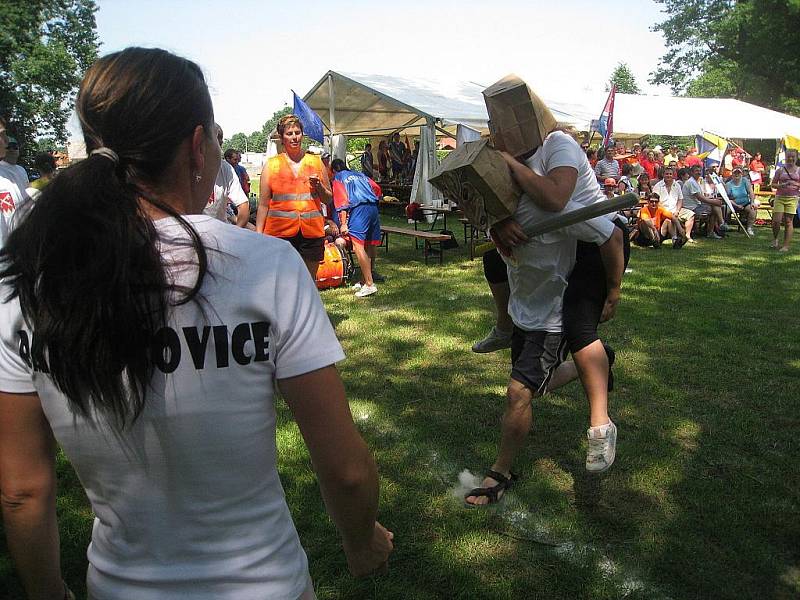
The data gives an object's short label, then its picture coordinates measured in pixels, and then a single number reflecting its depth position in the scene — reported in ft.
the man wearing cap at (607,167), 51.06
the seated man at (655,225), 38.68
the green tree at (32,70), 131.95
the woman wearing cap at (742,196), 45.57
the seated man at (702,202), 42.63
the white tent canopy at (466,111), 48.49
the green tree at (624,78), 268.56
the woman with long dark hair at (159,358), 3.16
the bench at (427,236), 32.91
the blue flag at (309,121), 32.81
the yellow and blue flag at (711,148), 51.47
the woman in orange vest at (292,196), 19.67
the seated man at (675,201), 39.50
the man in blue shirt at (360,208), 27.86
